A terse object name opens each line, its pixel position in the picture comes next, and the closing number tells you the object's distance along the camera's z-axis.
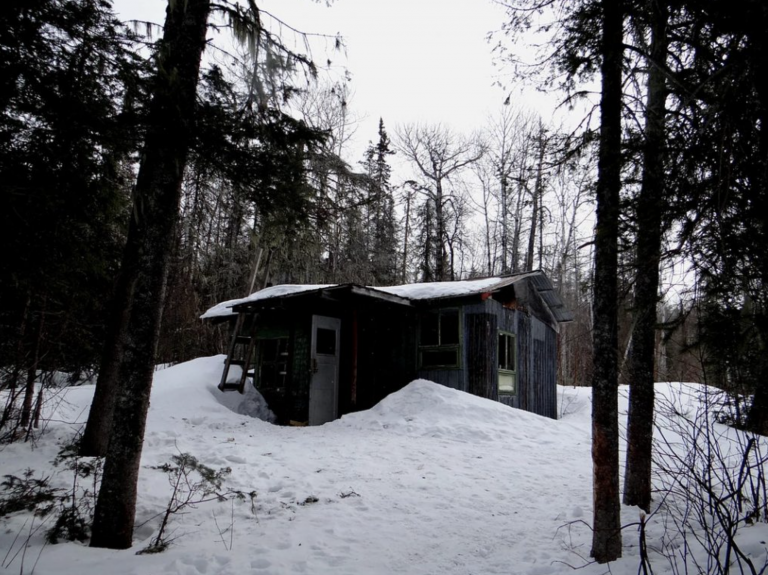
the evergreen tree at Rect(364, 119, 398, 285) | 25.69
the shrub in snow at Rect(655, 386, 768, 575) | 2.90
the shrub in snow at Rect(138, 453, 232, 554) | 5.26
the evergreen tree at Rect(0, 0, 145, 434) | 4.30
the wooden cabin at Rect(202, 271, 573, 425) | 12.33
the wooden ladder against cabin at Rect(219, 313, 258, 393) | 12.95
